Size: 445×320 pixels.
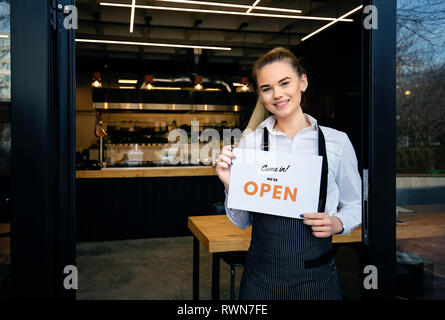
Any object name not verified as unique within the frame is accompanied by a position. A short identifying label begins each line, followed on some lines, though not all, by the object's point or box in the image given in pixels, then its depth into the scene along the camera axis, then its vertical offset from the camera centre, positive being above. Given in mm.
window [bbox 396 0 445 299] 1530 +112
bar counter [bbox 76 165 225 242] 5449 -766
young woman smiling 1442 -248
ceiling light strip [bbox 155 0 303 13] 4861 +2082
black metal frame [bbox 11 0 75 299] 1198 +47
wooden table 1702 -534
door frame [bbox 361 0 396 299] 1402 +51
